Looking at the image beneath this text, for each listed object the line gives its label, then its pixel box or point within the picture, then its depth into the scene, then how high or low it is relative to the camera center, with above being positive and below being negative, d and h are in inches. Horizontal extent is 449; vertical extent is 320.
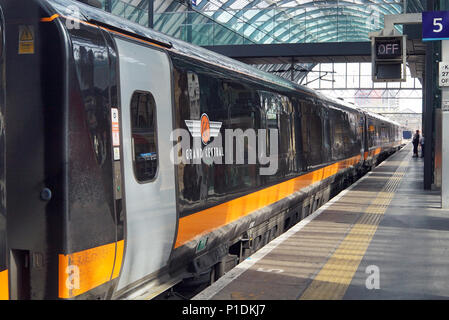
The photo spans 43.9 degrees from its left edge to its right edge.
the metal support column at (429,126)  549.0 +5.1
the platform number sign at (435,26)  389.7 +74.4
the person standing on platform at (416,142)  1237.0 -23.5
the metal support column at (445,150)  397.4 -14.0
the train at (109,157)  140.6 -5.9
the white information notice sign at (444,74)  393.4 +40.2
